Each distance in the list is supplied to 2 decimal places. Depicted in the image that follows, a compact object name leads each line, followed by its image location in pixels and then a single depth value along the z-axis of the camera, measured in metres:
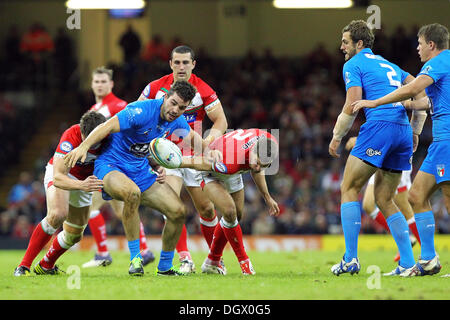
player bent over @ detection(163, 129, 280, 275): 15.97
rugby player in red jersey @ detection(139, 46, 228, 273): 17.87
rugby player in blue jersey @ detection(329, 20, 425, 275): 14.95
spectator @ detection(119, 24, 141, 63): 45.62
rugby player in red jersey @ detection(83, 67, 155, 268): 21.22
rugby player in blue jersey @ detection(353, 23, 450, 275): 14.36
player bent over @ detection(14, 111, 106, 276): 16.42
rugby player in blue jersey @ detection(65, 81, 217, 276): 14.98
